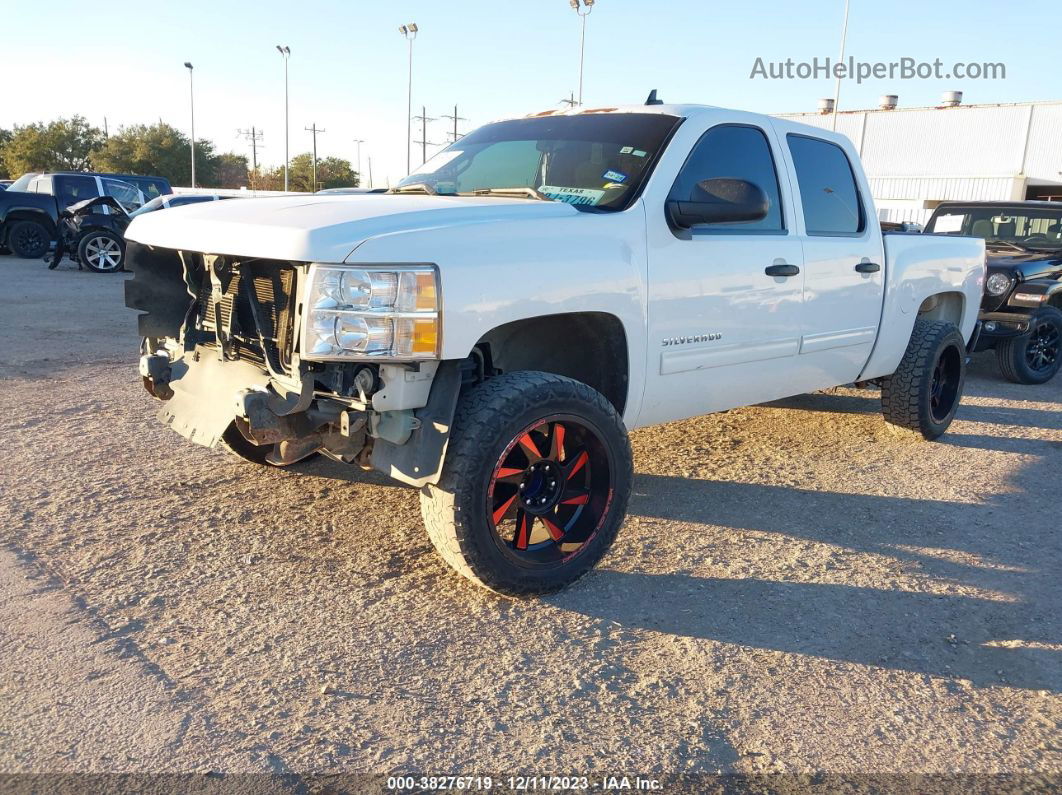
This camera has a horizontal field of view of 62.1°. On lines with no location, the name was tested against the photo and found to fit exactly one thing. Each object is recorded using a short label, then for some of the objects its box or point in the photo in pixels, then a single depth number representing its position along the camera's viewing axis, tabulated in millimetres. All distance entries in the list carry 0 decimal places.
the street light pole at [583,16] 41750
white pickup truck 3059
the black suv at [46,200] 18219
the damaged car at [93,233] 15766
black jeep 8078
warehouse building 41594
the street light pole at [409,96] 53875
